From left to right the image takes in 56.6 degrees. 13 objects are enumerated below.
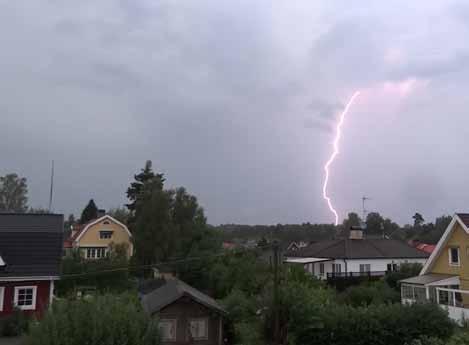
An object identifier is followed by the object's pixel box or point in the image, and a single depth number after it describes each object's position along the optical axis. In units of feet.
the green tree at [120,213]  224.45
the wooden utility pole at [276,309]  56.02
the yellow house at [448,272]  90.58
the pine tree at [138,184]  191.83
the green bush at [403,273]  113.32
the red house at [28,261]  71.10
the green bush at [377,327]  64.59
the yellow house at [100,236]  157.69
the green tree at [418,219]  471.87
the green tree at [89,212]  243.60
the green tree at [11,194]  266.22
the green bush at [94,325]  40.09
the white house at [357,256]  134.51
